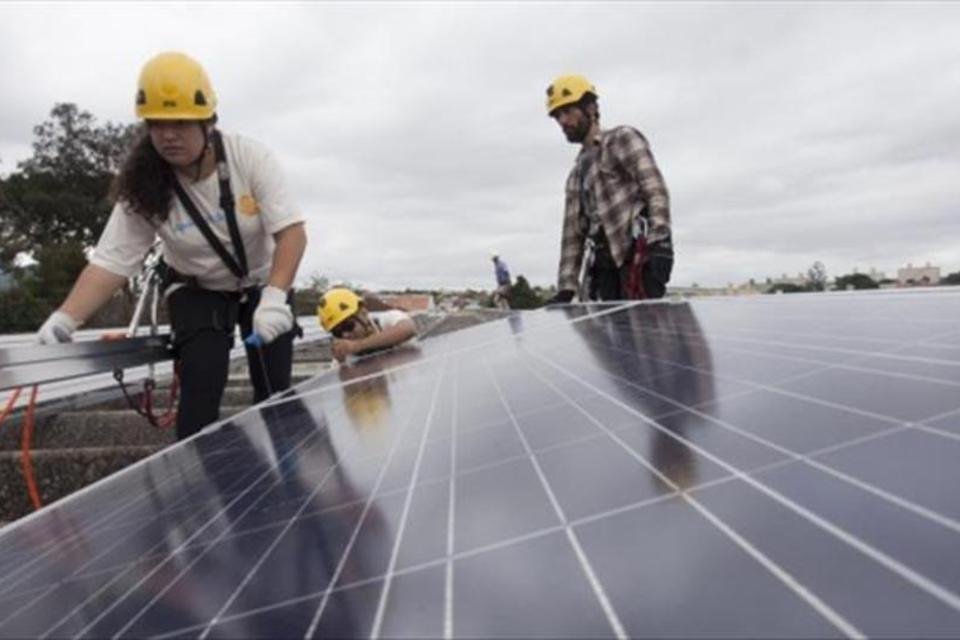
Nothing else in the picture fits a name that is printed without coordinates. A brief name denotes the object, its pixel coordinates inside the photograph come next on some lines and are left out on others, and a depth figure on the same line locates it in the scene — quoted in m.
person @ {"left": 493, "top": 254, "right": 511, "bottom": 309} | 20.20
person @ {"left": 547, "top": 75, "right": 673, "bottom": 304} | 5.51
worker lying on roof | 6.02
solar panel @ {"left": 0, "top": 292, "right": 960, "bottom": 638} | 0.76
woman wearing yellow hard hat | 3.60
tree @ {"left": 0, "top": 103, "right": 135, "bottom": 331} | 40.78
